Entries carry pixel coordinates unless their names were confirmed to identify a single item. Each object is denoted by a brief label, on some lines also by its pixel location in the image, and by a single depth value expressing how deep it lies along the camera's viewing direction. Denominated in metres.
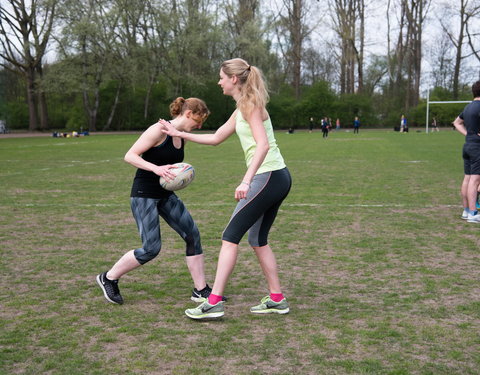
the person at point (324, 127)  40.31
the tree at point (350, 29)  61.84
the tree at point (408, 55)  61.47
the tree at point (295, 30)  63.78
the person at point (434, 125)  53.31
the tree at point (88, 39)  46.91
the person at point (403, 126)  49.88
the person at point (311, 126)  57.02
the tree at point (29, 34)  46.06
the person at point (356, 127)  52.22
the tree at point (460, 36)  56.86
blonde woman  3.85
